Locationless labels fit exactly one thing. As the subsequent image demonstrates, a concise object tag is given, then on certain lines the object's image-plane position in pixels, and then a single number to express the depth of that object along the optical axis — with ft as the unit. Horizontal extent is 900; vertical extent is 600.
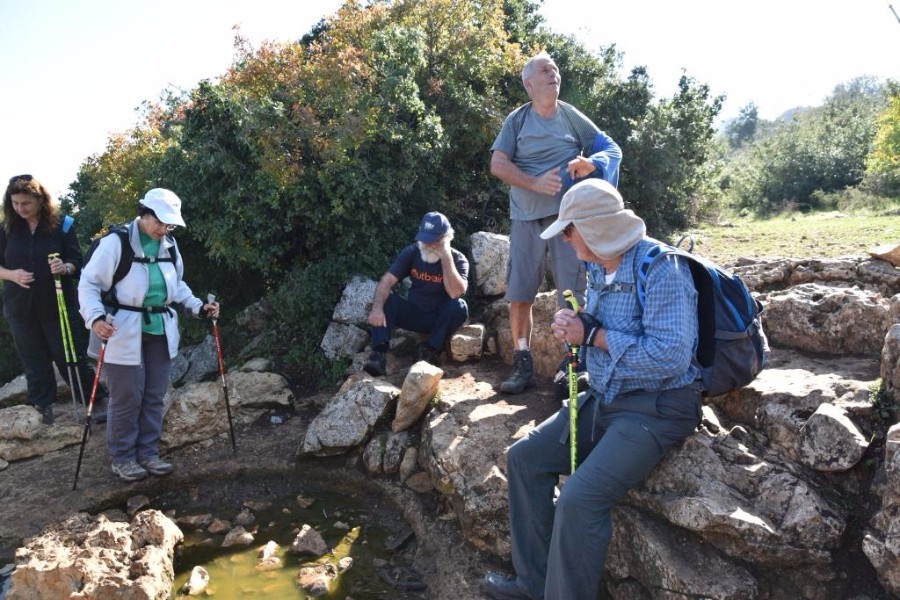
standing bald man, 16.46
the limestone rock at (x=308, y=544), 15.28
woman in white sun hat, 16.81
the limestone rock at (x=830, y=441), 11.14
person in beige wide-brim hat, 10.39
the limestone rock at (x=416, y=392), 17.78
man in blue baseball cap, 20.95
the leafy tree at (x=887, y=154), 57.98
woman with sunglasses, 20.16
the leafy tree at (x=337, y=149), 25.48
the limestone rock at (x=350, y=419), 18.49
